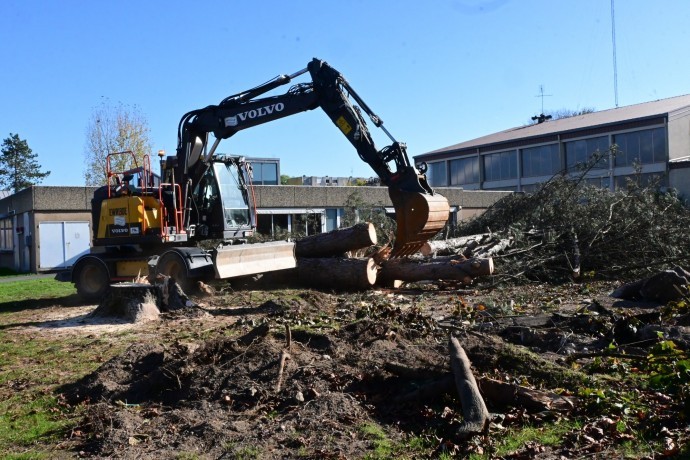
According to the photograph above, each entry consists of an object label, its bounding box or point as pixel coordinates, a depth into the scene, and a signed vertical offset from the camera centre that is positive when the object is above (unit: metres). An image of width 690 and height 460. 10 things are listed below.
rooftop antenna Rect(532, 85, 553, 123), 56.72 +7.77
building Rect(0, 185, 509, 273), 30.98 +0.86
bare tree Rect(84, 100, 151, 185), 45.59 +5.52
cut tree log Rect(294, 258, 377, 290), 15.55 -0.97
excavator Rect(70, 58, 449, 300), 14.70 +0.72
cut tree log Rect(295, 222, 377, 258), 16.25 -0.32
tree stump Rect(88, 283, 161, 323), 12.13 -1.11
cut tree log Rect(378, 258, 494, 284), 15.21 -0.95
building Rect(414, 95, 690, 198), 41.12 +4.37
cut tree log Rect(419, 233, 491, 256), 17.12 -0.52
